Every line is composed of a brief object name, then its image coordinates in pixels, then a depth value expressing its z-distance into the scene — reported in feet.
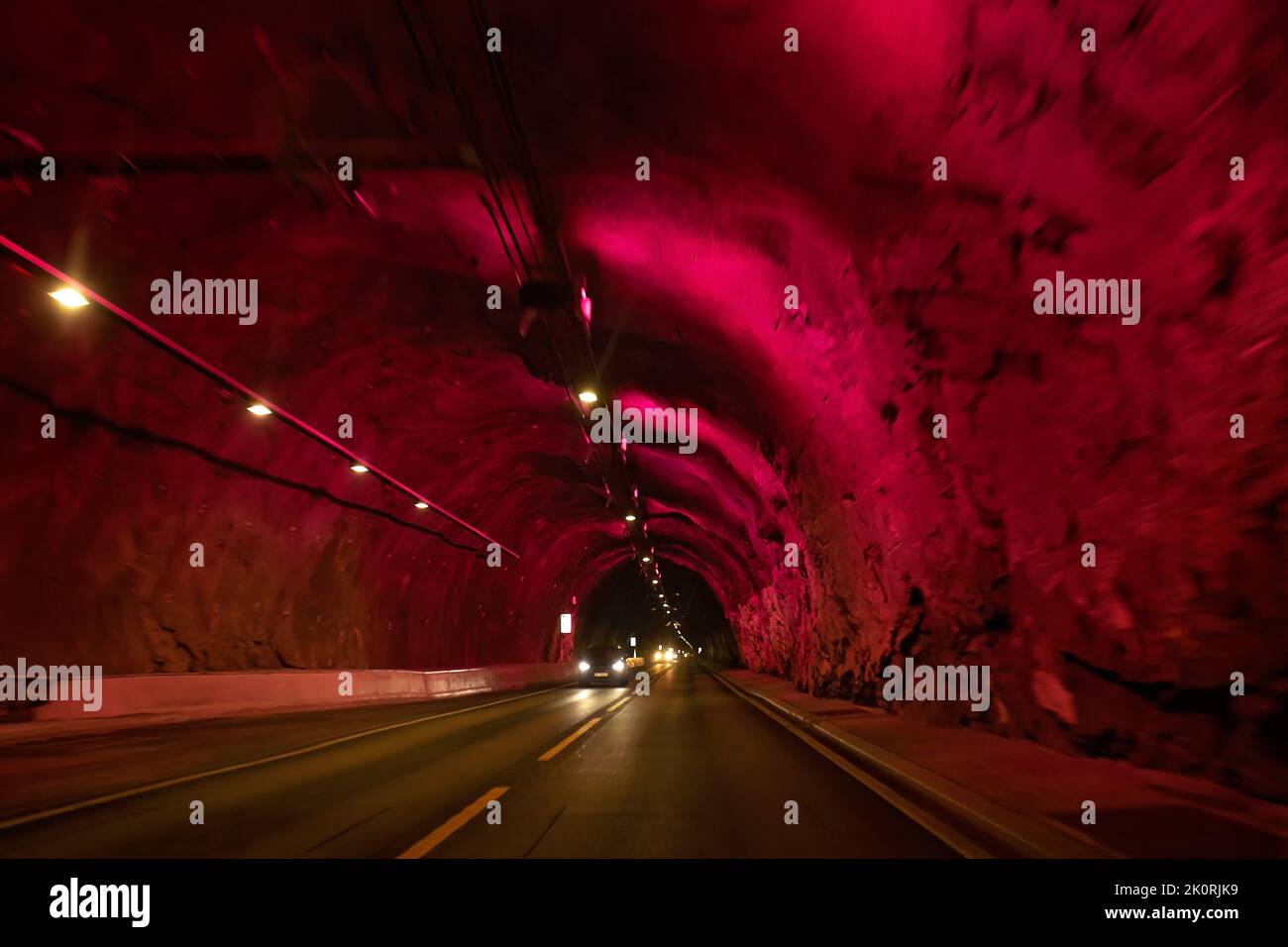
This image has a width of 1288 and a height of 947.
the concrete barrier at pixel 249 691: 48.34
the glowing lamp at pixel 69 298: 30.91
